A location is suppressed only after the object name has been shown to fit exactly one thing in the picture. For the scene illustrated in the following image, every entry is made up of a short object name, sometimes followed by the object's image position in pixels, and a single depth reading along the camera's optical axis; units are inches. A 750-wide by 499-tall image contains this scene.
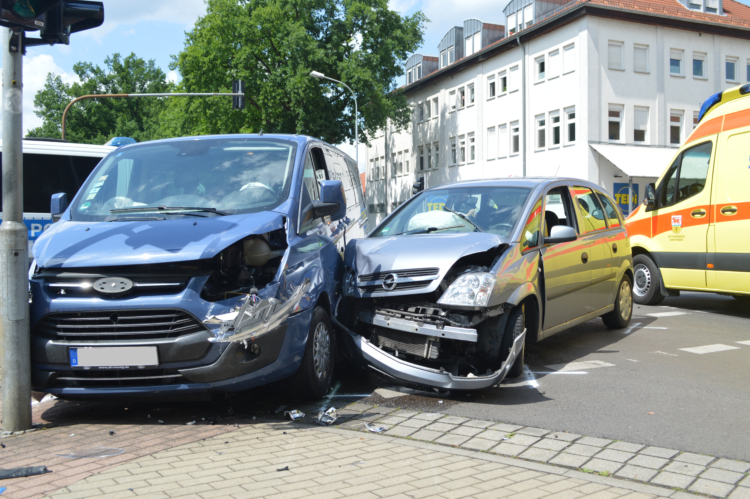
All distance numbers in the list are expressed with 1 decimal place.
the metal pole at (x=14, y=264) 189.6
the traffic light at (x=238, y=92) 927.2
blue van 184.5
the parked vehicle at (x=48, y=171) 532.4
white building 1300.4
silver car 217.3
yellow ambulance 370.6
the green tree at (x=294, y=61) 1443.2
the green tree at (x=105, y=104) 2369.6
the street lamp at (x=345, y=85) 1343.5
